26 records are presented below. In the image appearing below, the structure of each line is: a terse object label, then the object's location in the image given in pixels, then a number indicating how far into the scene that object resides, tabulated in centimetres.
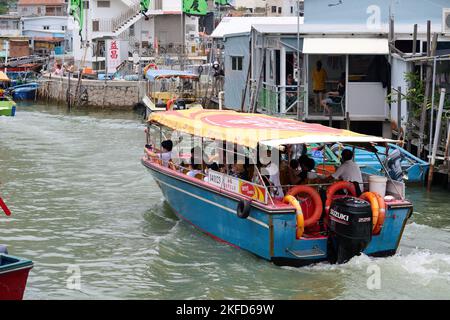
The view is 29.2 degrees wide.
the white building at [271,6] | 7117
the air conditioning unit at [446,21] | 2270
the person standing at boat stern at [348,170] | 1440
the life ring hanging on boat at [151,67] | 4234
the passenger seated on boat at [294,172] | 1520
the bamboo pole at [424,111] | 2084
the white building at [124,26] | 5697
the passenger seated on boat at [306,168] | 1513
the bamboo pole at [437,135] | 1936
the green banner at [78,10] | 5619
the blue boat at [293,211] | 1301
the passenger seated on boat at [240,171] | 1499
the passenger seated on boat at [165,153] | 1769
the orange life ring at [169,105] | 2407
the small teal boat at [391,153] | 1947
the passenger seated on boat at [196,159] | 1711
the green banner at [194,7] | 5078
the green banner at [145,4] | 5322
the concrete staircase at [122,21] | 5684
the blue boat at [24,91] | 5172
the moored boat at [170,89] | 3569
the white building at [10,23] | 8281
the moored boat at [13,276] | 1046
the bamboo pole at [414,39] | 2286
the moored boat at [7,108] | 3903
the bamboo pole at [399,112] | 2197
